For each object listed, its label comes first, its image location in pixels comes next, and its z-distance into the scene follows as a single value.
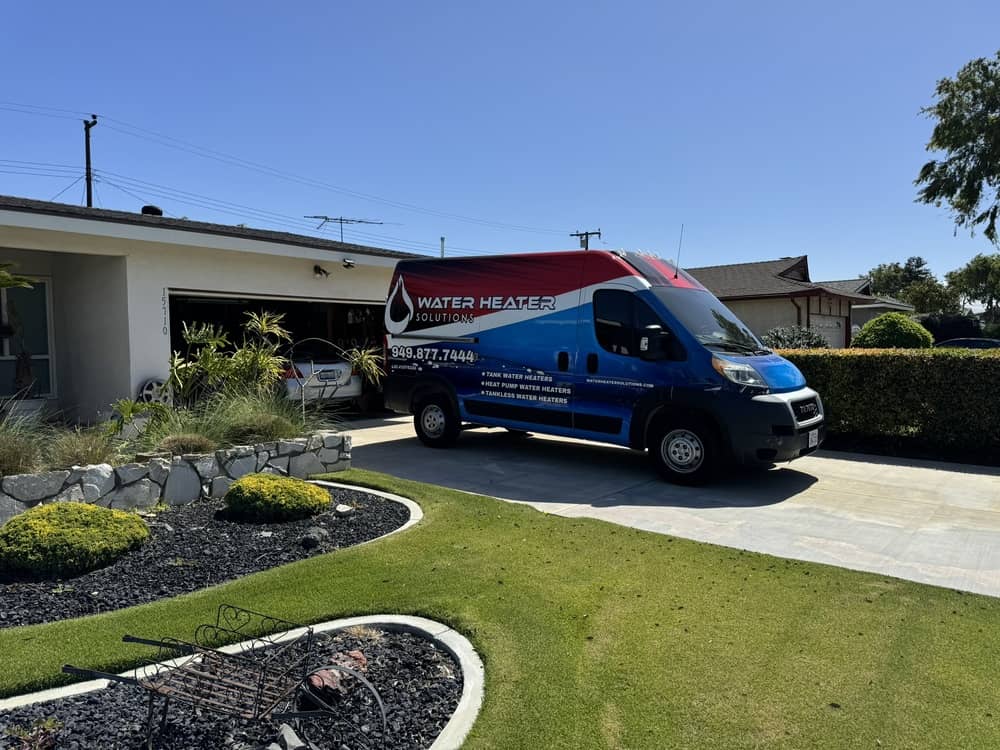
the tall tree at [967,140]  24.22
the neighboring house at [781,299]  25.50
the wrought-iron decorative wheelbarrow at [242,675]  2.68
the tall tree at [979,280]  49.04
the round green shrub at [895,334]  13.83
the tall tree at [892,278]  72.19
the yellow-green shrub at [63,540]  4.45
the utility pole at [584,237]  40.41
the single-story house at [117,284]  10.39
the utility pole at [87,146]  31.81
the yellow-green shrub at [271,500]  5.81
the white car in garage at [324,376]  12.55
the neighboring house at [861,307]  34.68
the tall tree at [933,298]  50.72
